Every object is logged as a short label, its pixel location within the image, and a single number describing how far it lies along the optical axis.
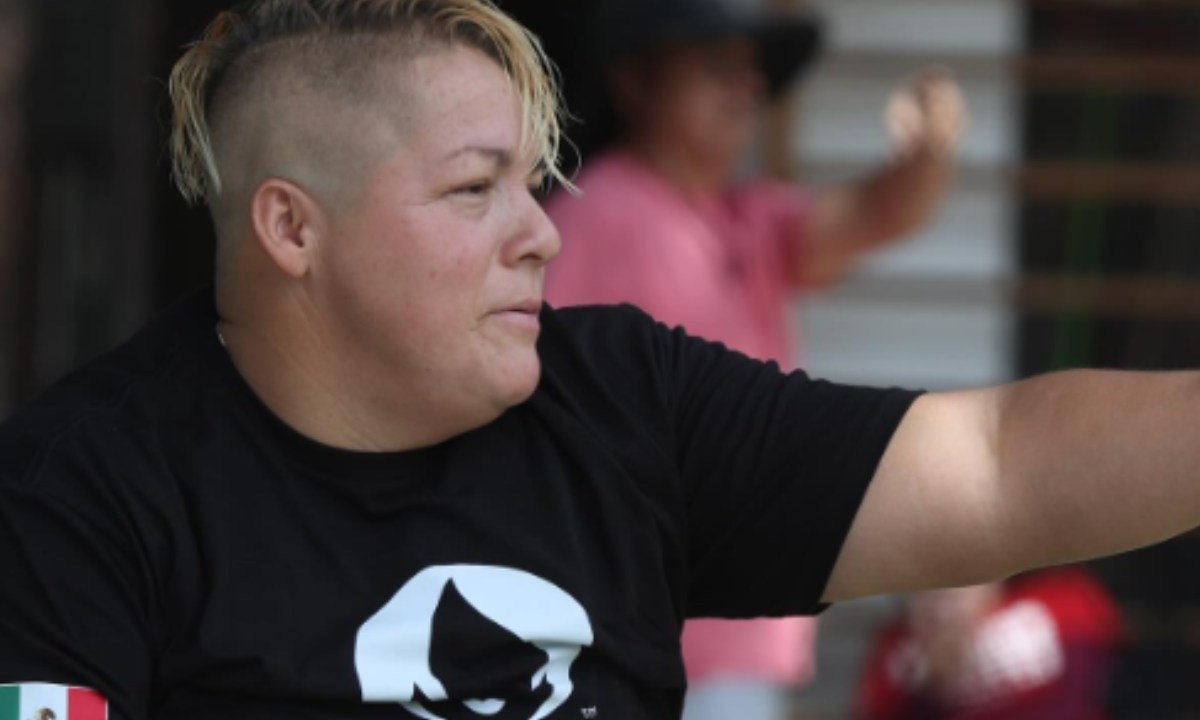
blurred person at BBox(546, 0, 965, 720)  7.96
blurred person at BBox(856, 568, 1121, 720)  10.05
